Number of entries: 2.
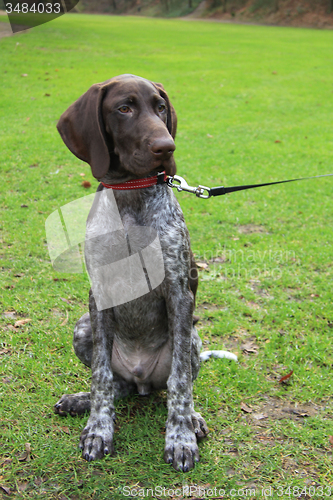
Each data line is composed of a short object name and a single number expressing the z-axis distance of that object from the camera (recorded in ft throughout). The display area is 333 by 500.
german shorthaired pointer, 8.68
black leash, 9.80
